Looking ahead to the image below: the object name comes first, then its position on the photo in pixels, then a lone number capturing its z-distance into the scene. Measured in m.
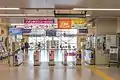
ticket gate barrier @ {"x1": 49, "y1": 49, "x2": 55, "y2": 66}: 9.97
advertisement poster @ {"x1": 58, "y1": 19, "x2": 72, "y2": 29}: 9.82
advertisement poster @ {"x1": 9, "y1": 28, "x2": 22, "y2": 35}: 14.46
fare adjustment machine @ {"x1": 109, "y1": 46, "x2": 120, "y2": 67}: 9.50
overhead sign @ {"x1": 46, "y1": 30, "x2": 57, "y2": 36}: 17.87
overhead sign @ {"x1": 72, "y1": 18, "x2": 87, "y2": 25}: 10.60
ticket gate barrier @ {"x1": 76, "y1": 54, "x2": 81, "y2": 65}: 10.10
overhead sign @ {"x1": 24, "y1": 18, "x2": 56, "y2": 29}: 9.81
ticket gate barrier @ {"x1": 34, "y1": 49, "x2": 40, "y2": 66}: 9.90
